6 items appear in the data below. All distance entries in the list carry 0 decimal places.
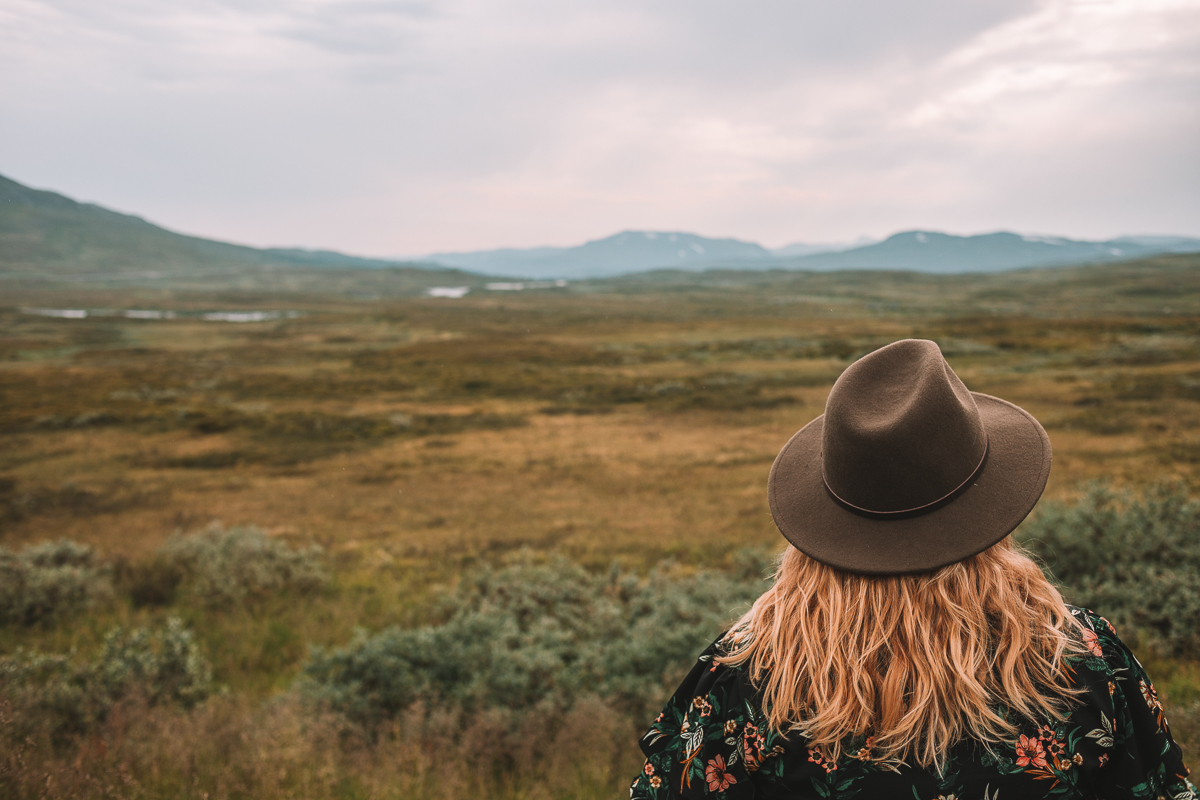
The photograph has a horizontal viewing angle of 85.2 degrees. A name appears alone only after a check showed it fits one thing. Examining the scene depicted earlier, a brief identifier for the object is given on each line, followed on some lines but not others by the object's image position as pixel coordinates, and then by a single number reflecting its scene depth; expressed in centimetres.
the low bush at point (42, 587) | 794
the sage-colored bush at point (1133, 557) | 605
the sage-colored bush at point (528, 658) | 542
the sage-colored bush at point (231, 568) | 962
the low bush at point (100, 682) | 444
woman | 133
